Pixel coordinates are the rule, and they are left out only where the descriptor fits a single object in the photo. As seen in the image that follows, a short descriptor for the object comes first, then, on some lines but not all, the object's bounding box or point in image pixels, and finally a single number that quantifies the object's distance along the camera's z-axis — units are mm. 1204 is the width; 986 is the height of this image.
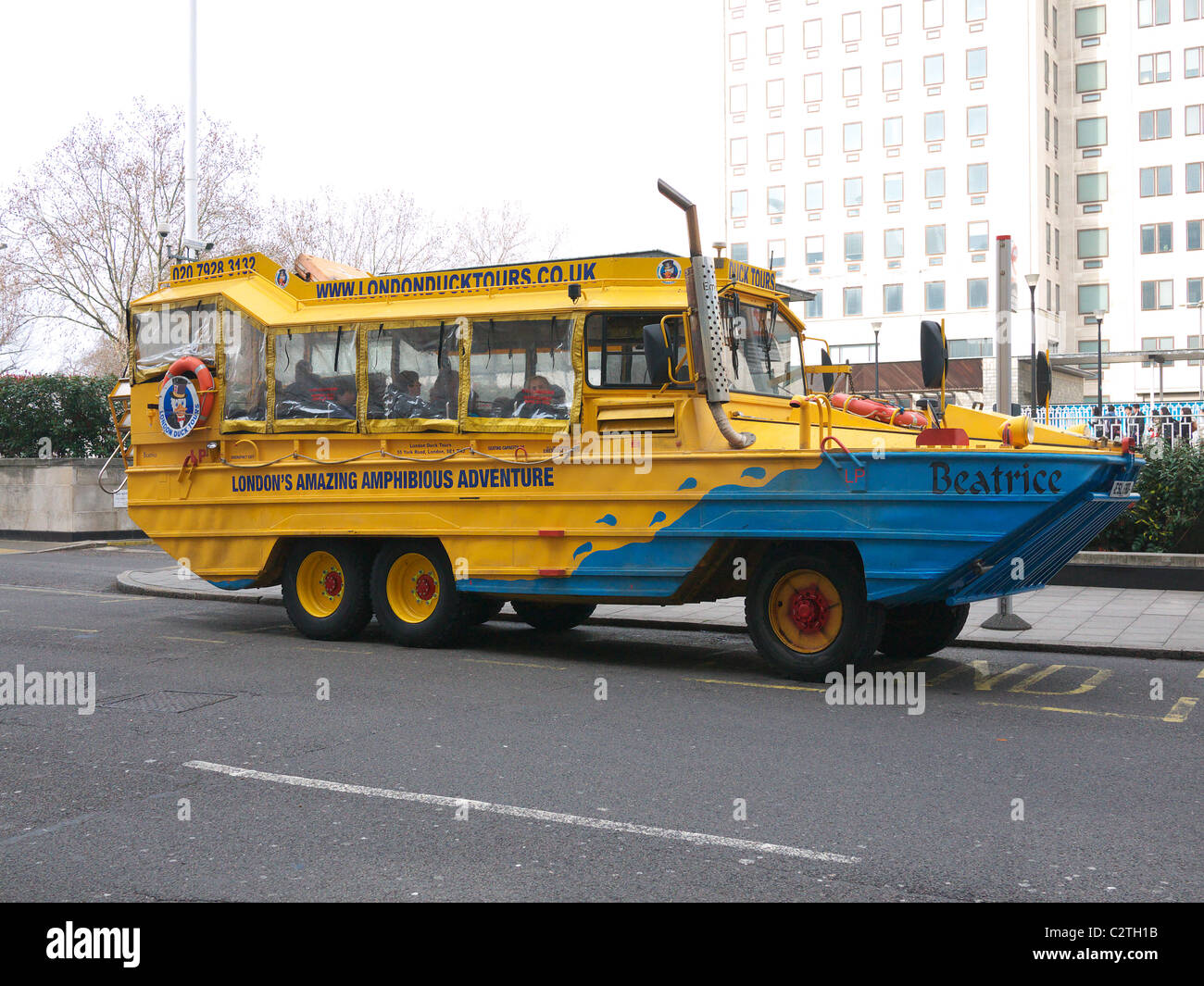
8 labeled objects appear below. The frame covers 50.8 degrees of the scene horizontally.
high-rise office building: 59531
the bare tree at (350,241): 44594
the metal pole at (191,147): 23062
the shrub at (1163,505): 14711
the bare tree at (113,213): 40594
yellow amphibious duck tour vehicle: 8617
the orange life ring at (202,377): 11773
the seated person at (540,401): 10055
